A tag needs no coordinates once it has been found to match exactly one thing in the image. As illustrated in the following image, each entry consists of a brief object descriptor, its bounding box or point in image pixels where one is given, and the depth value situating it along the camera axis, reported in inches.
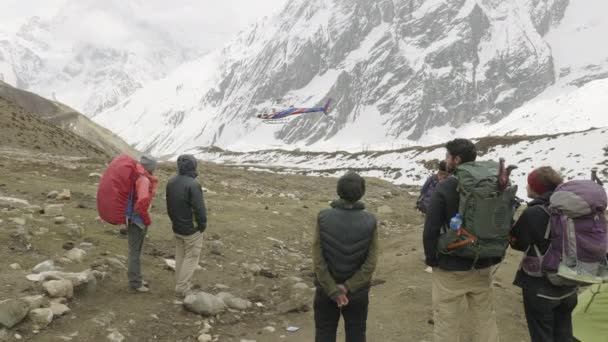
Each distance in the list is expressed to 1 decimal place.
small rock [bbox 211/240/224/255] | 436.8
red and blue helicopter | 3144.7
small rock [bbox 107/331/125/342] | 258.5
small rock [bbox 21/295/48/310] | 260.2
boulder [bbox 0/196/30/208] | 447.9
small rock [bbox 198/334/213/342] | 279.0
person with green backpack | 208.4
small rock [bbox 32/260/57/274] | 306.0
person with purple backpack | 213.0
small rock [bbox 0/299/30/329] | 242.5
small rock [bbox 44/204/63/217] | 436.5
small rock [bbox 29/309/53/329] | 254.2
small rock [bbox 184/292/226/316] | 310.8
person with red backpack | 304.7
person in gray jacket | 316.8
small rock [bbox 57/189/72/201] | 529.7
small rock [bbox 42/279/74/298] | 277.9
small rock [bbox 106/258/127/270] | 348.2
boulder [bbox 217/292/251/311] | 331.3
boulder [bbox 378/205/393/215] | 811.7
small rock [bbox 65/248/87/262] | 344.5
